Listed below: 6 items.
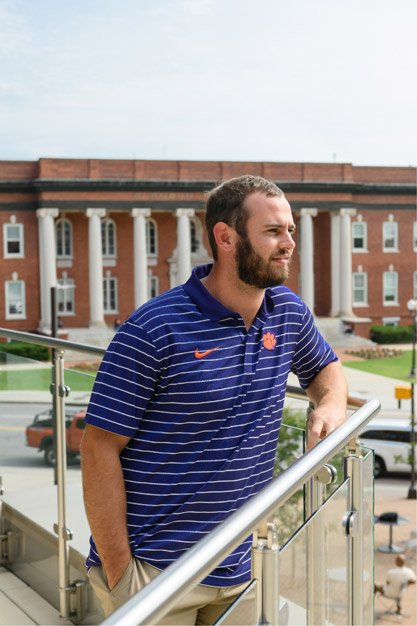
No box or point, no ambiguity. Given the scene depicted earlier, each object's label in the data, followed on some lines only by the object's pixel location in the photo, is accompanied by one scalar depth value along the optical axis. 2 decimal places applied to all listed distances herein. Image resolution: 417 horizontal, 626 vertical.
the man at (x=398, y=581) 18.48
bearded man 2.59
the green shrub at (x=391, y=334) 56.19
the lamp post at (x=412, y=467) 26.36
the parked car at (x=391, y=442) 28.06
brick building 52.81
